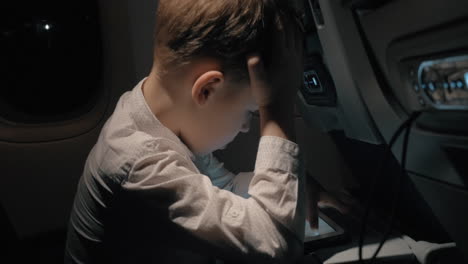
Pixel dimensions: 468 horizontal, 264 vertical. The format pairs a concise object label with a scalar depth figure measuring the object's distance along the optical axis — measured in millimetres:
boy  580
